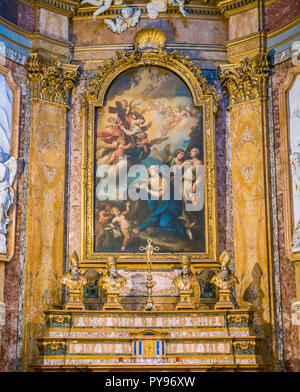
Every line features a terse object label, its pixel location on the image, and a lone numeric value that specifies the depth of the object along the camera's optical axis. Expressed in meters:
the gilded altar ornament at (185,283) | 14.91
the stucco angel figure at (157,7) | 17.36
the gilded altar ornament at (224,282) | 14.75
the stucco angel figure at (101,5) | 17.31
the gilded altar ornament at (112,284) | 14.86
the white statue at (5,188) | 15.20
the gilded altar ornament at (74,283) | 14.84
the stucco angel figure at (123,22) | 17.39
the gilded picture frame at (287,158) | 15.30
